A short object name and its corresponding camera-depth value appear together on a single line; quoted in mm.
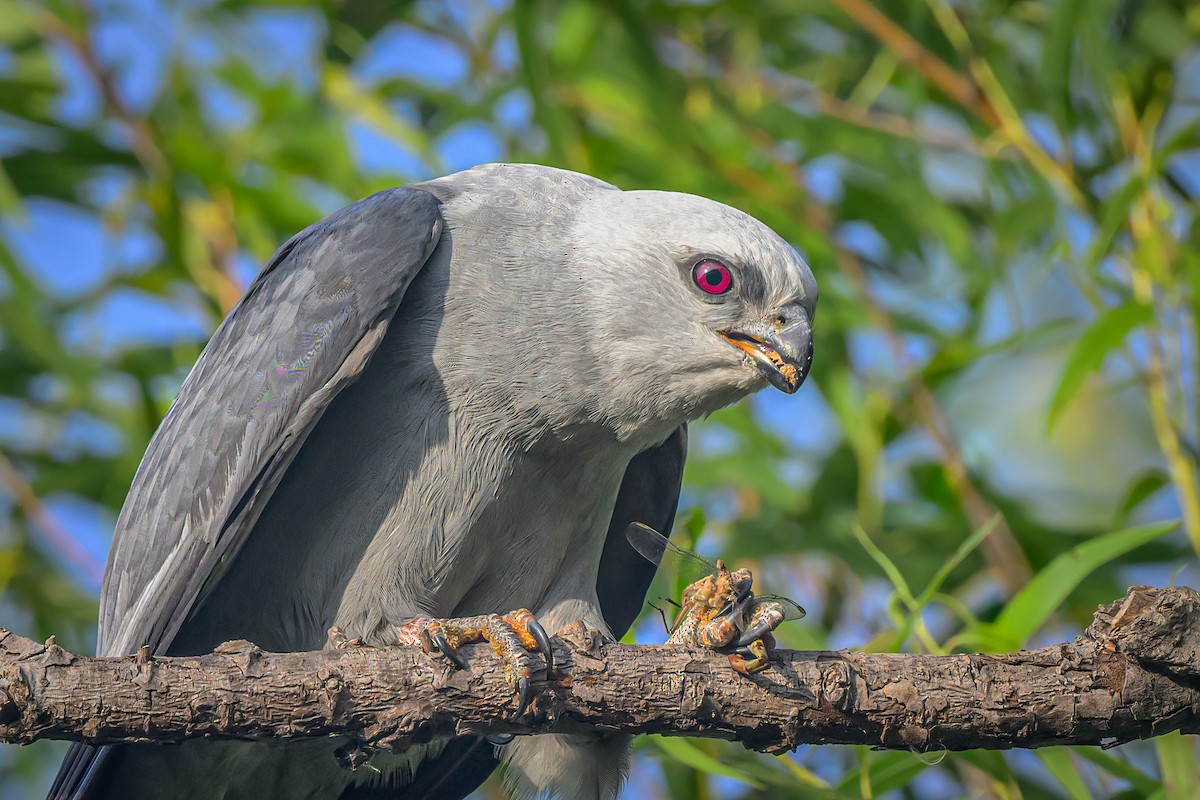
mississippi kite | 8375
